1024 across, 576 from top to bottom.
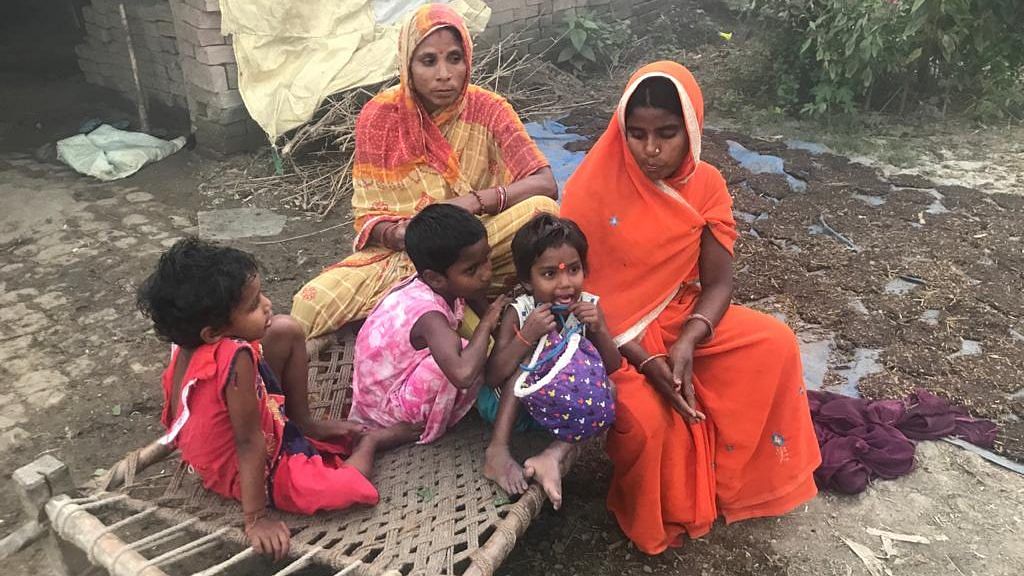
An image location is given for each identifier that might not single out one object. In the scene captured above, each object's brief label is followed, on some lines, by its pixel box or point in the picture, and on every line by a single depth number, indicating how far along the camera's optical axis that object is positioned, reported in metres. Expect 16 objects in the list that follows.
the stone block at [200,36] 5.11
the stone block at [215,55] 5.16
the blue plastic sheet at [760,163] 5.06
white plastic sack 5.32
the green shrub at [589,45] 7.43
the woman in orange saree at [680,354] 2.17
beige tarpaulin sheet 5.09
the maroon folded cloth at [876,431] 2.48
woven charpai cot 1.77
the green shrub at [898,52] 5.49
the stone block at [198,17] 5.06
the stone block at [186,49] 5.29
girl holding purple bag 2.01
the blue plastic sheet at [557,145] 5.11
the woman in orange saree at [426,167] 2.67
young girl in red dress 1.73
